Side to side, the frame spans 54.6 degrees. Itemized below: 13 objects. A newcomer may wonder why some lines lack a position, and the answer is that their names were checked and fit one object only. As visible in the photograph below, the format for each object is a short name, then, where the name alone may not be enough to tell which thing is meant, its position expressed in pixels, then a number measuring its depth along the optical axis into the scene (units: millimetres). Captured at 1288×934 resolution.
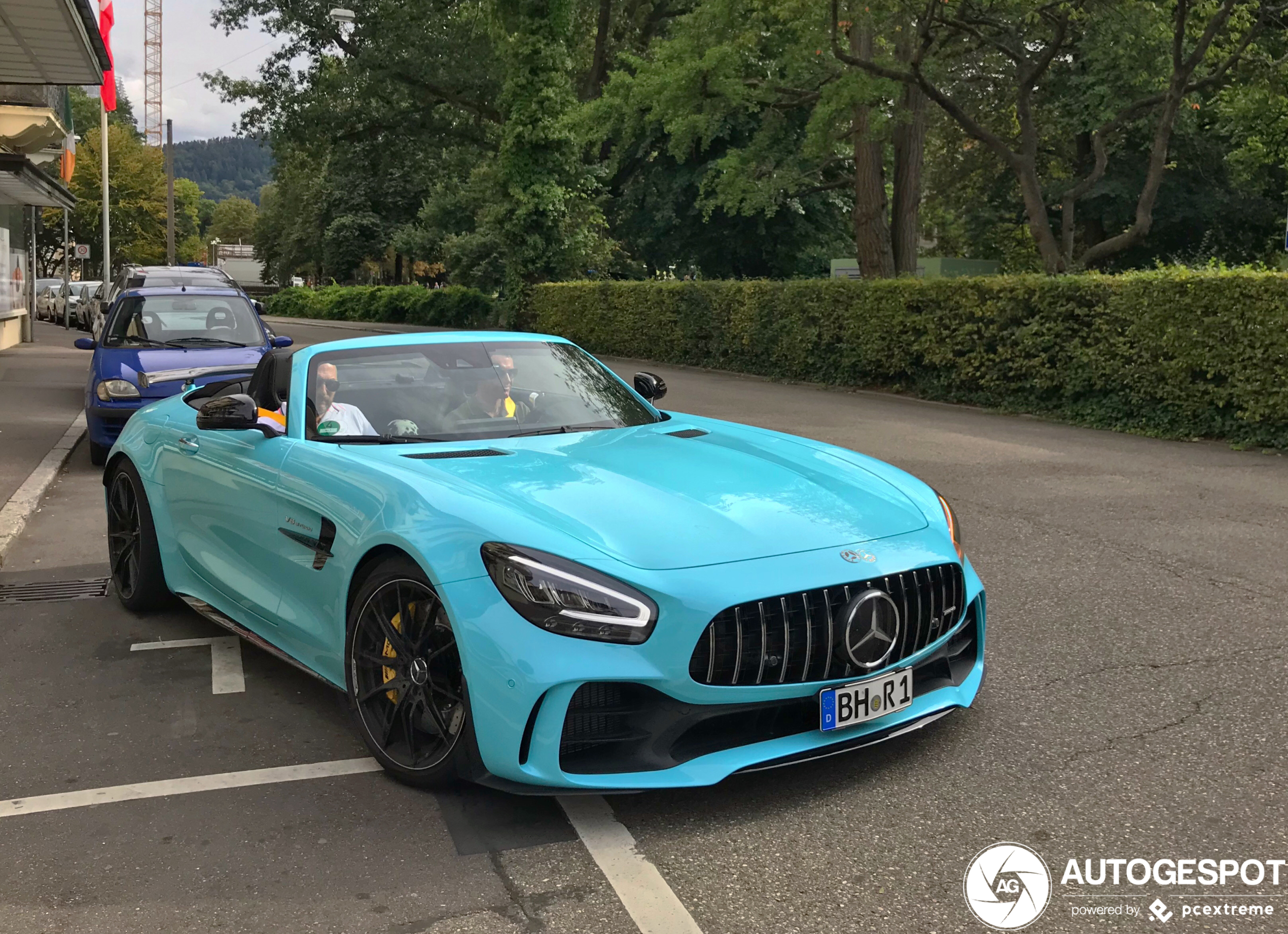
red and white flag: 23578
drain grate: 6777
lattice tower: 144750
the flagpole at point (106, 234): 35938
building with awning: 15836
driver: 5039
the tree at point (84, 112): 95125
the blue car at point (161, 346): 11445
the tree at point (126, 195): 72938
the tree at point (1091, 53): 20359
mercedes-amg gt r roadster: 3512
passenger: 4832
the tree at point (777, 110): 22719
